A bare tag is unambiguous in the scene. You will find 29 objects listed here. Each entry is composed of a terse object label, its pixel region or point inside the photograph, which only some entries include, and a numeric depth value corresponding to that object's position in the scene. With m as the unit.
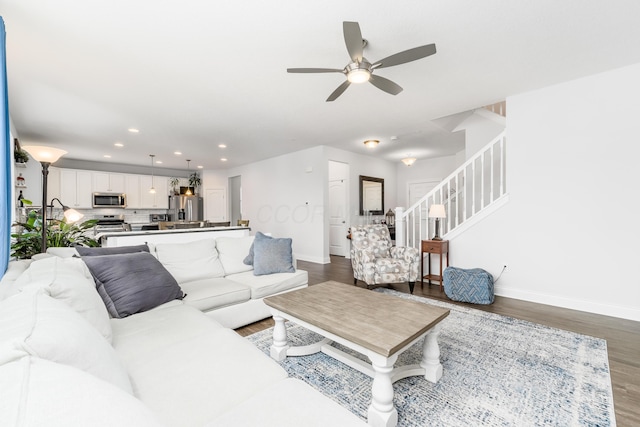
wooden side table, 3.99
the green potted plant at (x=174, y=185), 8.58
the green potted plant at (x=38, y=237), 2.80
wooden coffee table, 1.46
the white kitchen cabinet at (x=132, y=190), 7.64
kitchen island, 2.90
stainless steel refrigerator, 8.45
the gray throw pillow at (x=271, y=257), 3.15
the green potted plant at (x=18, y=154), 4.62
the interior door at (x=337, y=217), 6.82
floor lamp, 2.47
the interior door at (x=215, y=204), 8.99
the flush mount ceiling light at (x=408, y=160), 6.77
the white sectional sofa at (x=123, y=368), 0.50
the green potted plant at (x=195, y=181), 8.94
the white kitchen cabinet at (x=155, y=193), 7.95
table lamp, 4.11
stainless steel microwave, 7.08
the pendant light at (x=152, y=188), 6.75
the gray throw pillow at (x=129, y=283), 1.95
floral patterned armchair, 3.79
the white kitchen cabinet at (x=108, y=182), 7.15
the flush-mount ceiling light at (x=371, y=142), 5.42
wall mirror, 6.89
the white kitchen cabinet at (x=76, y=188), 6.68
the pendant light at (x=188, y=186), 8.04
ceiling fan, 1.94
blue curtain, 1.79
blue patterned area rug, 1.55
